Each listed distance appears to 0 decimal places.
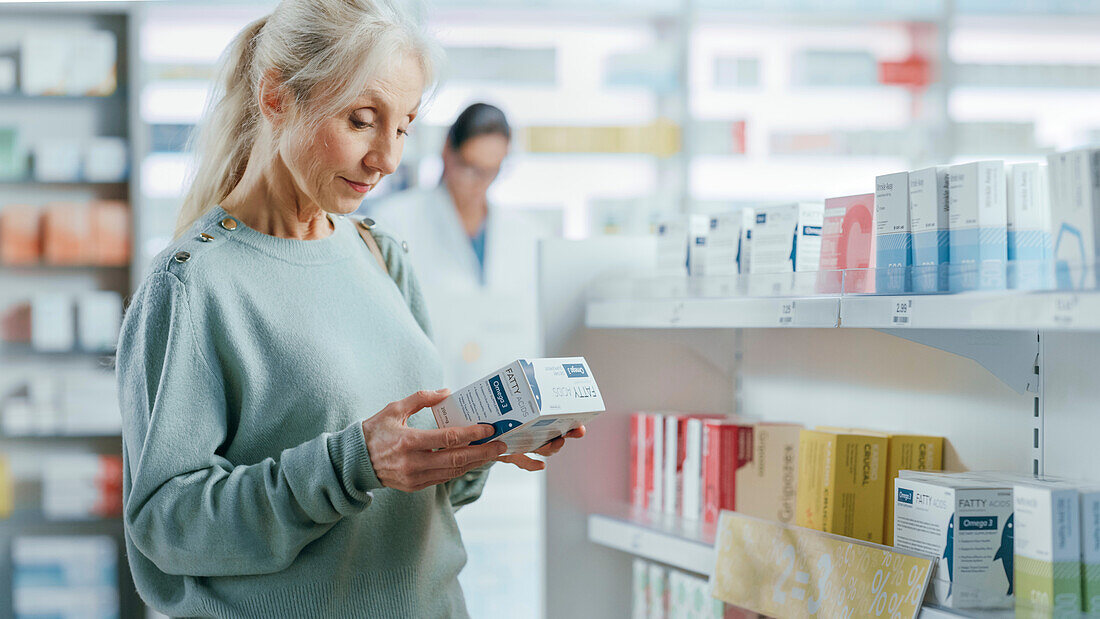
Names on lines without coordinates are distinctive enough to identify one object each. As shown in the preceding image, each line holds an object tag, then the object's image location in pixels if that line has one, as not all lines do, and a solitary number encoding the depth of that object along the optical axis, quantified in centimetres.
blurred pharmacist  439
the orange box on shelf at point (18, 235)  443
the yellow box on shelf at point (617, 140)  485
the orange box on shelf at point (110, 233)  445
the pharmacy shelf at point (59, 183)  456
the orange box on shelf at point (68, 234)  445
